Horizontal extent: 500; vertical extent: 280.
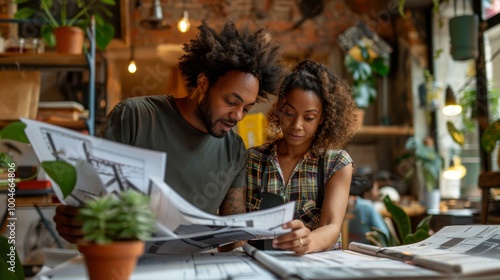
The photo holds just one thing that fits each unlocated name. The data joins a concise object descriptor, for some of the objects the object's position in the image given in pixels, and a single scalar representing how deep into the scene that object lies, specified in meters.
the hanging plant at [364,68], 4.75
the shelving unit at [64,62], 2.87
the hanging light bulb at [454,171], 3.99
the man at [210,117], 1.36
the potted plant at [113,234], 0.62
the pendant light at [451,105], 3.53
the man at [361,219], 3.37
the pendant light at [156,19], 4.23
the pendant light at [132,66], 4.17
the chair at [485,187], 2.16
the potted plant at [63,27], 2.86
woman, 1.35
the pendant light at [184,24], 4.31
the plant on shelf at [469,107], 3.40
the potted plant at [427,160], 4.41
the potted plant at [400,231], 2.06
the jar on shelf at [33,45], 3.07
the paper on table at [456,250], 0.76
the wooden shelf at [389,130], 4.75
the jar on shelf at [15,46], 3.00
